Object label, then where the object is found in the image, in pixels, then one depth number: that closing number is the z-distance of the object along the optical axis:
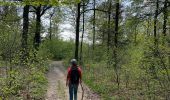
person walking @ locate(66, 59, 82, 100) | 6.78
